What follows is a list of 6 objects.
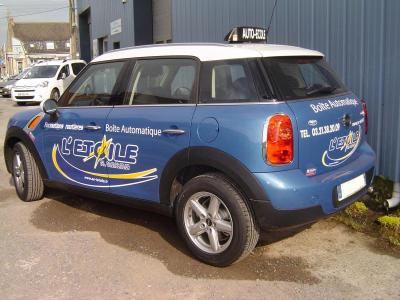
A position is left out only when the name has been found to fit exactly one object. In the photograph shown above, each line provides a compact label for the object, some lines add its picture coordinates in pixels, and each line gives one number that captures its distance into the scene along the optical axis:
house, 81.44
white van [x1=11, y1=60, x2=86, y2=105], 20.92
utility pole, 27.12
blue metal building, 5.23
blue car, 3.58
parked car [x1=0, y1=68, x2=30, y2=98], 29.24
